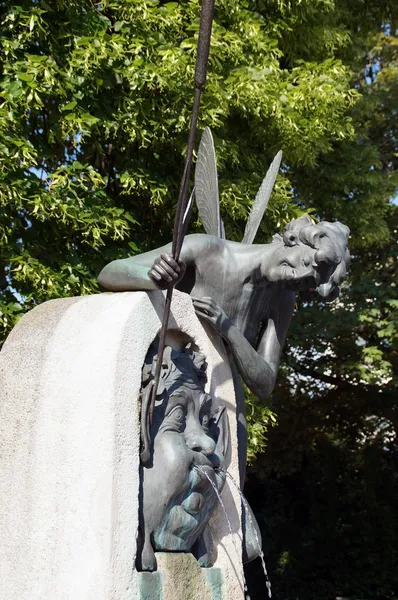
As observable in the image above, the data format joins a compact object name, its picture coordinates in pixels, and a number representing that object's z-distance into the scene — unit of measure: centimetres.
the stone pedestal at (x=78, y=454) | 278
